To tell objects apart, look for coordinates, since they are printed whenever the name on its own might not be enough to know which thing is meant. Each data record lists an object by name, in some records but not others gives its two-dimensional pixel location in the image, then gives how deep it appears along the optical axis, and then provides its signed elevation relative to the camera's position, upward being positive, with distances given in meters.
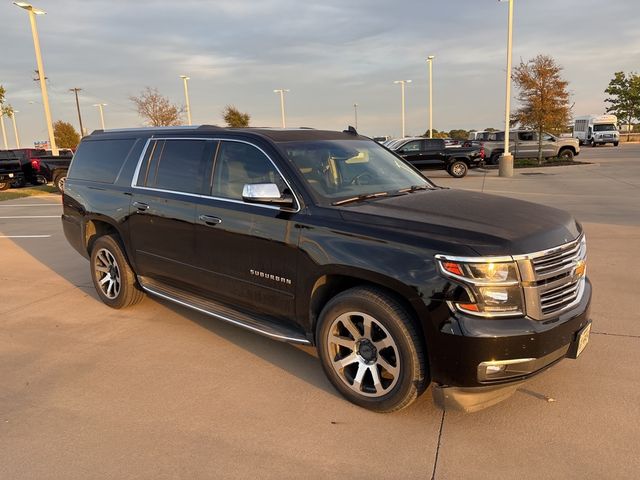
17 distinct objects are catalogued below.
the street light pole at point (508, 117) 20.31 +0.54
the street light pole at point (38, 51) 21.55 +4.53
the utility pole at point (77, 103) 61.62 +6.32
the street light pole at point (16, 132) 53.64 +2.83
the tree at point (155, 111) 38.00 +2.96
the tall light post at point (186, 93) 41.11 +4.49
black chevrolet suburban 2.89 -0.78
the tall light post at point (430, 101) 42.02 +2.81
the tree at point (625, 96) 55.75 +2.96
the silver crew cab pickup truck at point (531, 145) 27.64 -0.90
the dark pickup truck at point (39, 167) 21.14 -0.36
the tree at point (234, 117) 49.12 +2.82
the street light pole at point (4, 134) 48.53 +2.49
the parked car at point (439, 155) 22.19 -0.88
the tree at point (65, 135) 63.03 +2.70
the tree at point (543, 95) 24.61 +1.60
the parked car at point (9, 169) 21.88 -0.40
